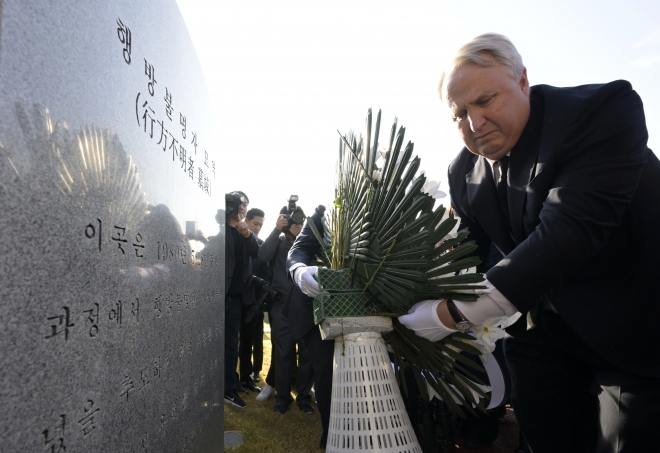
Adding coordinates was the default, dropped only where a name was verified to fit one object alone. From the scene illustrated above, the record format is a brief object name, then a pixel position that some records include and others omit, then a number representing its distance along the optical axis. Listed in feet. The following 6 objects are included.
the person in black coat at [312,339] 9.61
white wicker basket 5.62
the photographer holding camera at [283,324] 15.21
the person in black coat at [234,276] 16.02
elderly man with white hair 4.86
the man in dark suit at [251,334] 18.07
